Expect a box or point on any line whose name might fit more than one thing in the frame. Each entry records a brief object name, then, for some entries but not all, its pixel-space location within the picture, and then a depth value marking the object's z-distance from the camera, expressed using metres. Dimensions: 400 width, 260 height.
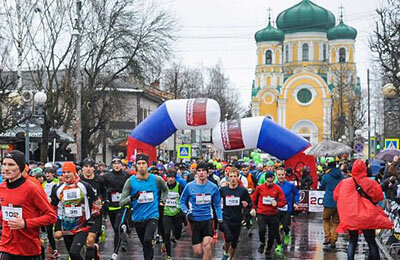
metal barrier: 14.84
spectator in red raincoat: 11.06
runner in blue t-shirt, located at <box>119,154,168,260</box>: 11.41
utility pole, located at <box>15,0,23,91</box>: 32.12
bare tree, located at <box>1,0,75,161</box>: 33.31
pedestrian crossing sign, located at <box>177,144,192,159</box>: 35.12
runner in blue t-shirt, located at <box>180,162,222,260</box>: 11.77
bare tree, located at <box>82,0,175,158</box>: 37.16
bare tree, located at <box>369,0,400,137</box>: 26.81
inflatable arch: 25.05
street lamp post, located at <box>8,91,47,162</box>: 23.44
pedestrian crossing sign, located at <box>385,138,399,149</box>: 28.08
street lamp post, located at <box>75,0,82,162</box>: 28.28
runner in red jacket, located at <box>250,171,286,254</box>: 14.49
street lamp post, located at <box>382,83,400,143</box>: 24.11
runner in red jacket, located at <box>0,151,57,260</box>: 7.27
